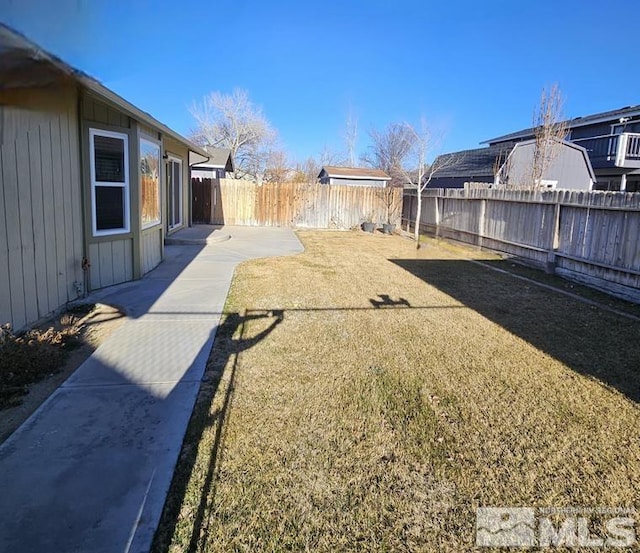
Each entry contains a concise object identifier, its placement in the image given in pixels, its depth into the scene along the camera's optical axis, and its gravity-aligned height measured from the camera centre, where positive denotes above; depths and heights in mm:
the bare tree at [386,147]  40750 +5677
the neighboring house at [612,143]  18938 +3059
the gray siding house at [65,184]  4070 +171
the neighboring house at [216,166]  20797 +1683
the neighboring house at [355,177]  30283 +1994
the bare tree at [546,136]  15429 +2654
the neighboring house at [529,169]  18781 +1898
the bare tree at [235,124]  38166 +6661
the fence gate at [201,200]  17781 +68
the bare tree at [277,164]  35816 +3548
